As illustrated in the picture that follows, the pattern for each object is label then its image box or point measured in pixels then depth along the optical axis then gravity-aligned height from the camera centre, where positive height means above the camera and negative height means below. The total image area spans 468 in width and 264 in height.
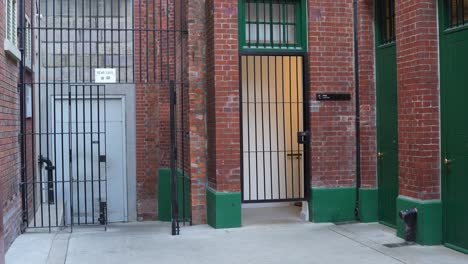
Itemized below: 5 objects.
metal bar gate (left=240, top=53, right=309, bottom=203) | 9.14 +0.07
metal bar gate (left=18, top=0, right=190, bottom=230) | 11.96 +1.51
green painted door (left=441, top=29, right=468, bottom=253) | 6.59 -0.06
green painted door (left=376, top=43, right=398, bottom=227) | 8.20 -0.01
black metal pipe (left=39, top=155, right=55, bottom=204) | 11.19 -0.88
